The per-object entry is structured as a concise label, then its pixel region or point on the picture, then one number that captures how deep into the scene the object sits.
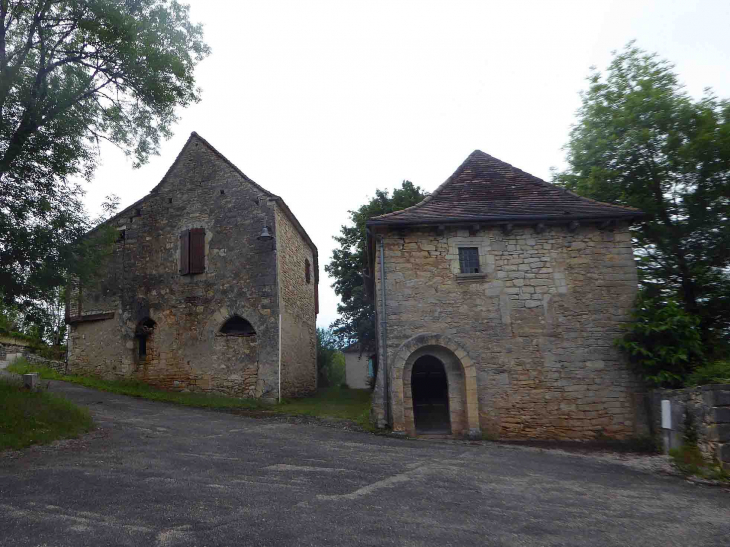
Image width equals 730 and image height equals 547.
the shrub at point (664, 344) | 10.15
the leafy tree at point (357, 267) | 22.08
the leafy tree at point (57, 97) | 9.17
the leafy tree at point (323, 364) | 23.75
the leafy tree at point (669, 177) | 13.05
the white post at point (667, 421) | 9.09
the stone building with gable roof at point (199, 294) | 14.95
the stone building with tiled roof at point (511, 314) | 10.95
